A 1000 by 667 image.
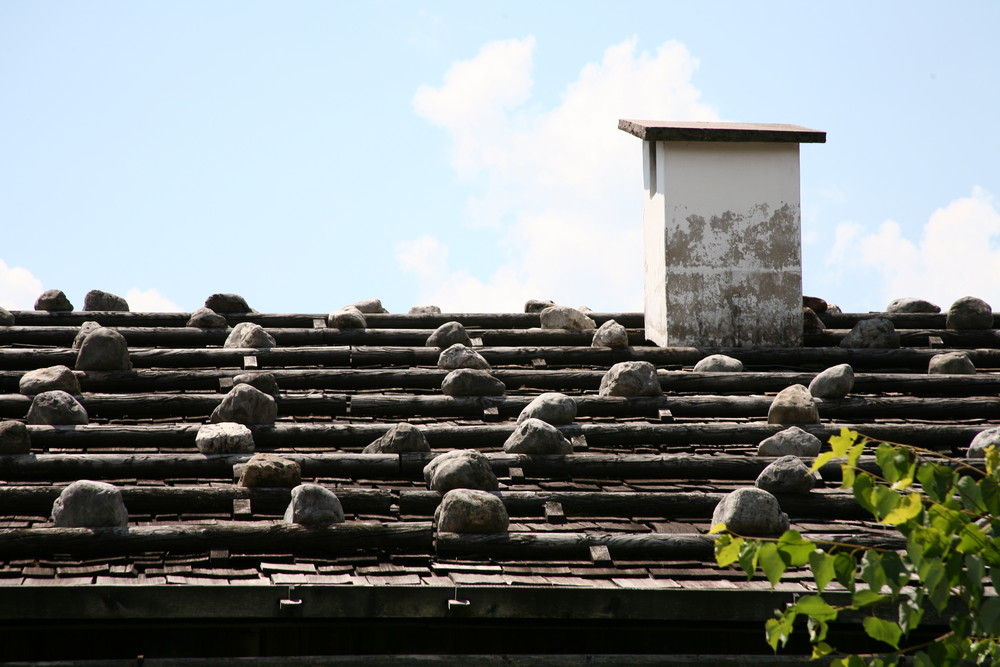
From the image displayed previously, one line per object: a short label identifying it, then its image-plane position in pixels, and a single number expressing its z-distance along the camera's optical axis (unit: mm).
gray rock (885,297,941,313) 19719
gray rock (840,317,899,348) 17766
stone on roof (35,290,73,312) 18344
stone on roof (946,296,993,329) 18844
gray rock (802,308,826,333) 18609
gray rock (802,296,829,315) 19406
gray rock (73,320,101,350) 16437
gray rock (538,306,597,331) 17766
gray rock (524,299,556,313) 18687
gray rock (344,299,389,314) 18500
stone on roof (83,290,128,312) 18406
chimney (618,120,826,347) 17937
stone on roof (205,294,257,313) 18297
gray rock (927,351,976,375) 16641
